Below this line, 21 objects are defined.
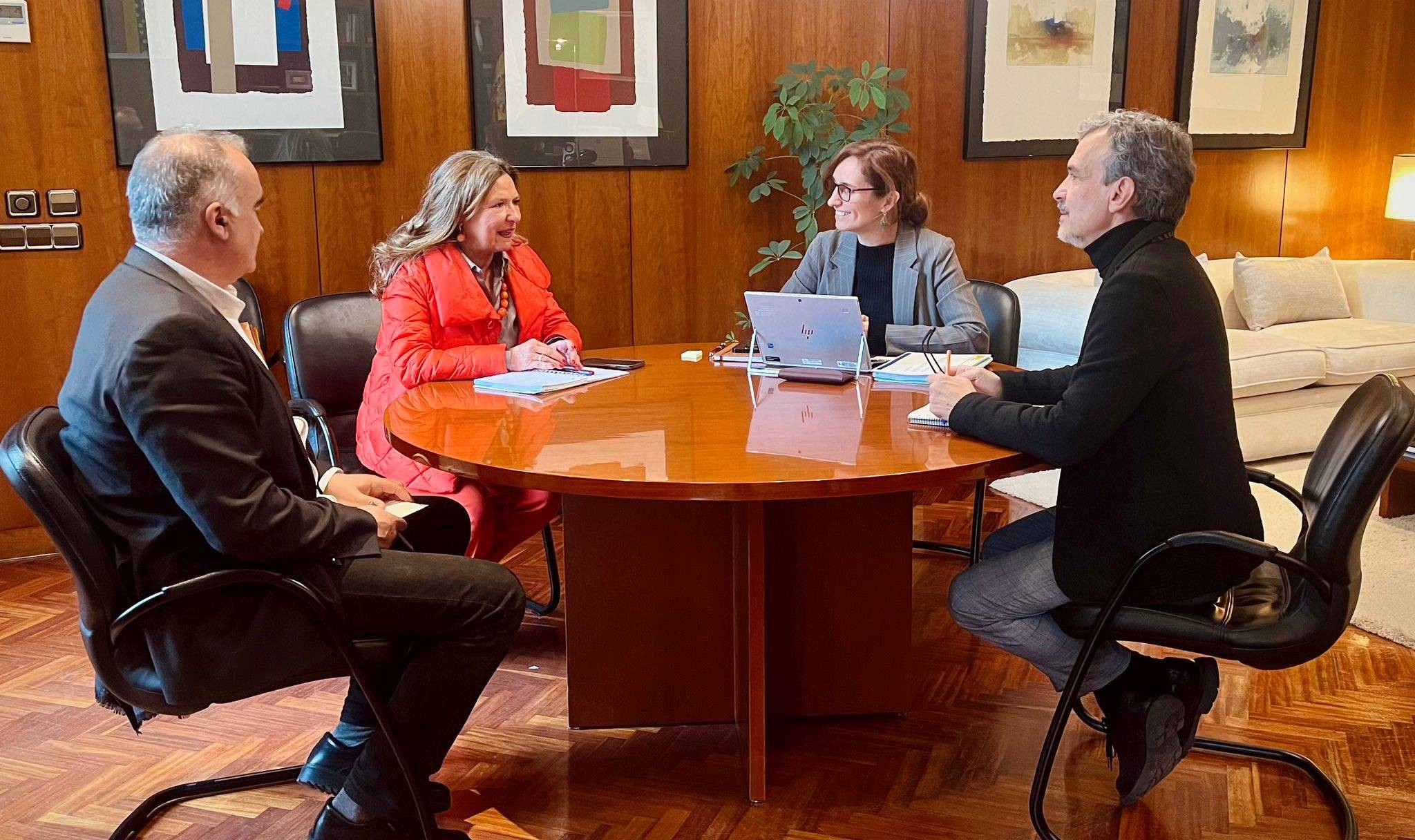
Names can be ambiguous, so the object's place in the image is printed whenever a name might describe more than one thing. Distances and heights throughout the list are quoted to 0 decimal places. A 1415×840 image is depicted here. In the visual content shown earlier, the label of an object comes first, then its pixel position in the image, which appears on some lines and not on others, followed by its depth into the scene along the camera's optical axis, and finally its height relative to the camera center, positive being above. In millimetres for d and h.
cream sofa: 5391 -939
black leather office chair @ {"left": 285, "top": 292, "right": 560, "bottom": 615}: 3715 -624
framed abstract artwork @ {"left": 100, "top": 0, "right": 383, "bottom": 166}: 4113 +233
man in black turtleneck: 2297 -552
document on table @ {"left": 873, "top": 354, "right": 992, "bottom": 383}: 3145 -566
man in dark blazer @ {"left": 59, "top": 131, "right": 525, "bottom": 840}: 1979 -587
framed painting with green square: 4684 +232
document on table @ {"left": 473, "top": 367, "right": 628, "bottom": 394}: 3100 -592
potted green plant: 4992 +66
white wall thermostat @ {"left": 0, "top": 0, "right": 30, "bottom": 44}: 3934 +380
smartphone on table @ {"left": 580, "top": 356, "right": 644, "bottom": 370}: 3443 -601
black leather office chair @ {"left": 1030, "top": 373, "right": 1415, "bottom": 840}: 2188 -820
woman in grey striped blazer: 3607 -350
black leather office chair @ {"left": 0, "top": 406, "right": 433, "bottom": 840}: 1972 -704
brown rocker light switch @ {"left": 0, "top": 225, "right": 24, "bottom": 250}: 4082 -297
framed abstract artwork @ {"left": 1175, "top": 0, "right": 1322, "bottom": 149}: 6258 +342
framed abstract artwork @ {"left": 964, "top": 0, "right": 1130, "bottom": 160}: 5730 +318
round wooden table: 2627 -950
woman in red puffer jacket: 3299 -470
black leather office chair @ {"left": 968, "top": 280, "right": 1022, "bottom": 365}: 3916 -553
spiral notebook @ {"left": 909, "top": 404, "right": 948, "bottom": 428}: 2650 -579
